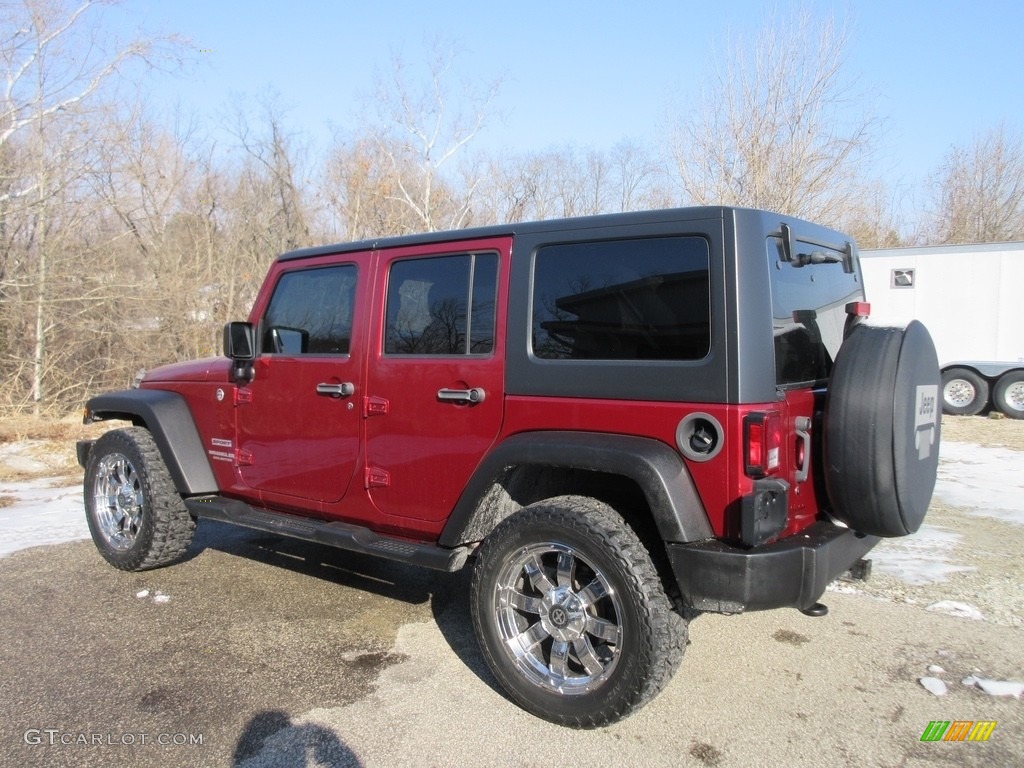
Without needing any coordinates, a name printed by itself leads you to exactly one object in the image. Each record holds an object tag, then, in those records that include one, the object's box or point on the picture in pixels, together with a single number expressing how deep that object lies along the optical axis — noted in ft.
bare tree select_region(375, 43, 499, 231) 76.13
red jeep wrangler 9.21
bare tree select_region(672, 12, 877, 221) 45.83
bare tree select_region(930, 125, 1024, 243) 87.35
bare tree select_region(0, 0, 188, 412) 41.50
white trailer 45.03
